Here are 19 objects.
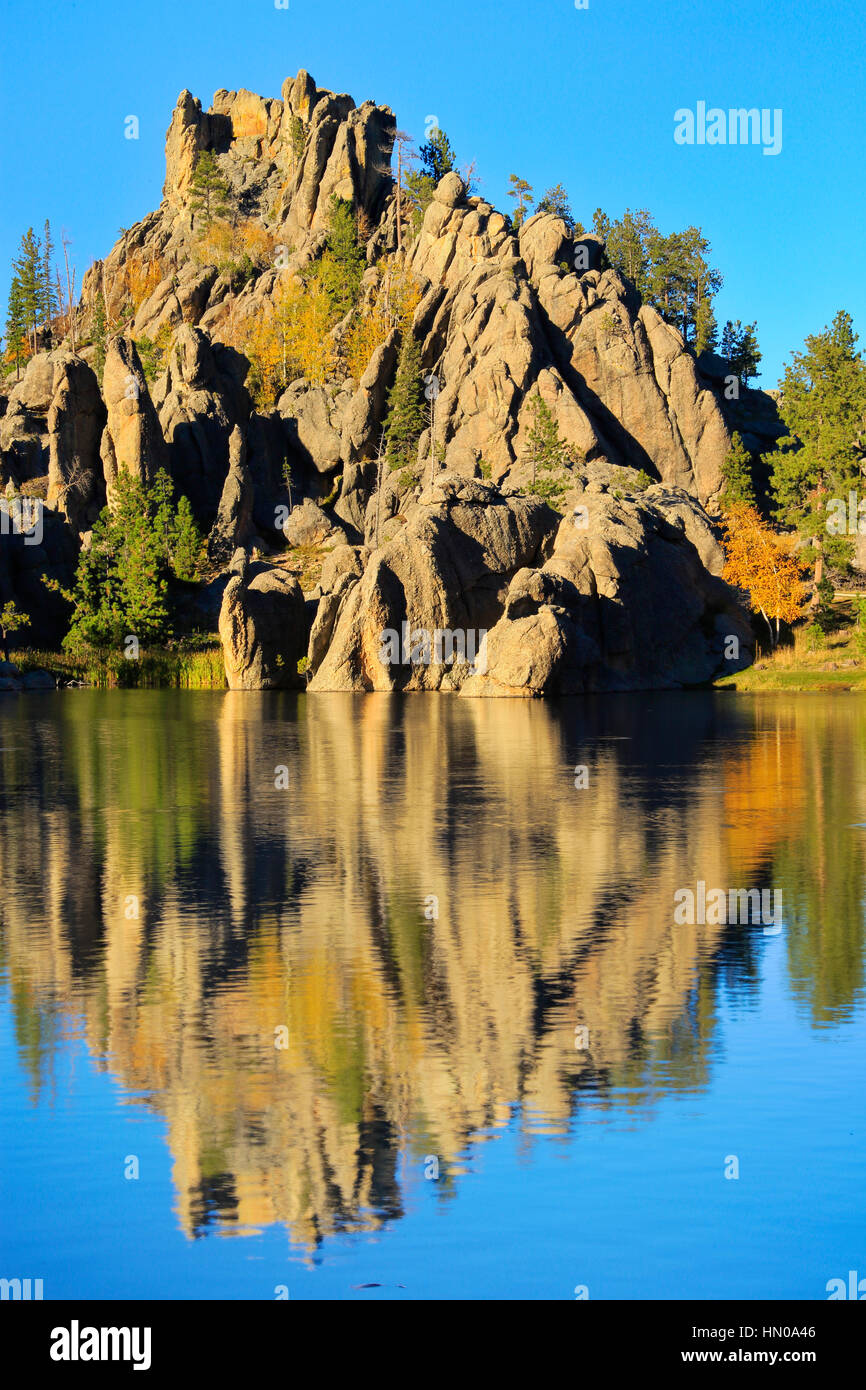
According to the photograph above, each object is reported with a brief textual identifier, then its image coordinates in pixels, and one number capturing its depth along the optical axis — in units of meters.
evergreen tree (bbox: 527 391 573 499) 87.94
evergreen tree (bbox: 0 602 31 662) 80.75
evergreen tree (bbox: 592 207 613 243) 135.50
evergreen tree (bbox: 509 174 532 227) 121.62
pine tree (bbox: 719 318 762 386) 124.81
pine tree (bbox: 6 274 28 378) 140.75
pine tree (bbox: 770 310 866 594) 78.19
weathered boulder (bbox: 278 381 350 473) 104.31
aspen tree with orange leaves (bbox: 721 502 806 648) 75.44
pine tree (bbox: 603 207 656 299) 131.62
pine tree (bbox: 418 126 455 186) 128.50
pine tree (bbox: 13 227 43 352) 141.38
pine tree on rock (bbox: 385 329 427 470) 99.38
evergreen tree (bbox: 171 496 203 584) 88.88
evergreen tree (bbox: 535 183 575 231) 134.25
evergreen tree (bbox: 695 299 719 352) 121.81
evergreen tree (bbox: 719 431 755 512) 88.98
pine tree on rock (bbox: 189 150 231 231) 143.12
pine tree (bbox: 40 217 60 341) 146.75
